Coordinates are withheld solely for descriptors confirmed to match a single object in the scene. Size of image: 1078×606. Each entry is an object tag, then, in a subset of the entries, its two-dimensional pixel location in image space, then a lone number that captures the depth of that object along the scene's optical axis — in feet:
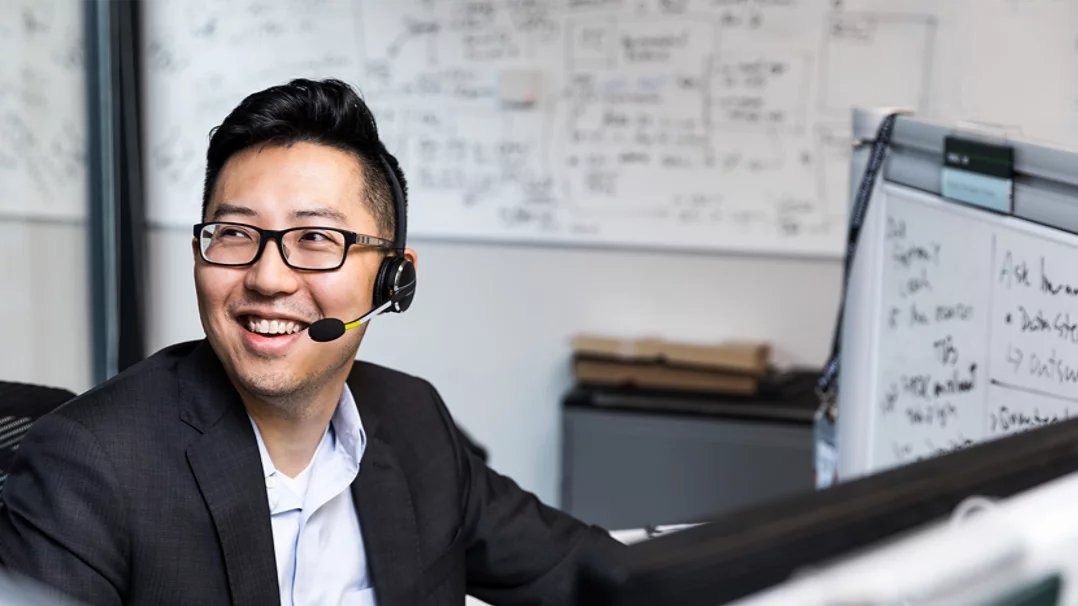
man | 3.65
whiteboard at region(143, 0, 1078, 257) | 10.67
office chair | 4.14
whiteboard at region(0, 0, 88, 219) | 10.90
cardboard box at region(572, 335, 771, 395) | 10.85
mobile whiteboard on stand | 4.29
